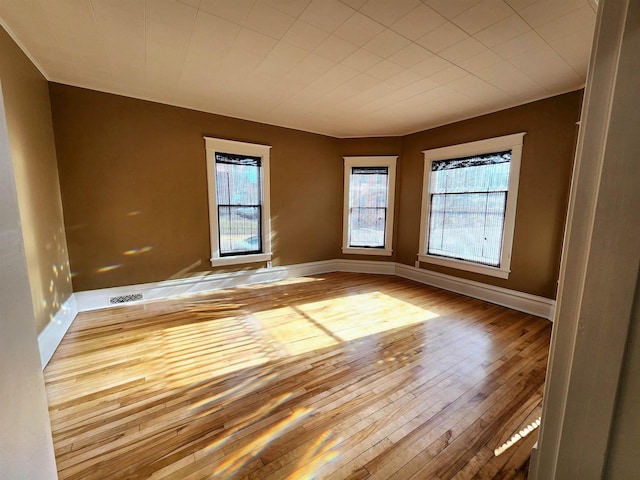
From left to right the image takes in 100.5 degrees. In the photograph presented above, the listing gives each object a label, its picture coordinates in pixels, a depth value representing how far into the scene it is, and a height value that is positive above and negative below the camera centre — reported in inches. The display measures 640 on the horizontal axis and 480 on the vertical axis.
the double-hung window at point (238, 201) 157.6 +1.7
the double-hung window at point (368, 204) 198.2 +1.3
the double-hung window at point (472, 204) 140.1 +1.9
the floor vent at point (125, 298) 134.0 -49.2
